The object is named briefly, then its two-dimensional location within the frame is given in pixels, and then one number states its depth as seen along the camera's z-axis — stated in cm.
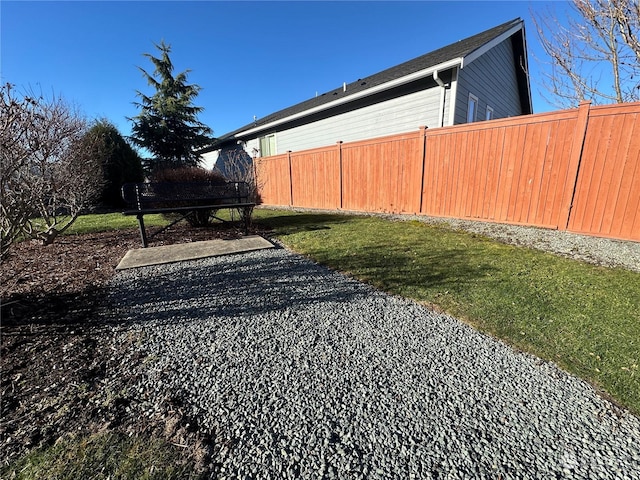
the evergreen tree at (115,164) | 1073
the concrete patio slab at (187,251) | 409
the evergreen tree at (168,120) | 1694
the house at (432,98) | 794
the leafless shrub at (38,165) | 268
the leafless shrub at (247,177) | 650
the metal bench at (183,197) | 496
